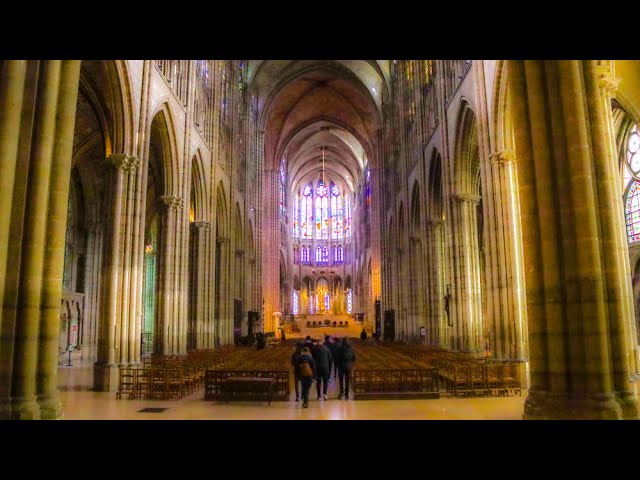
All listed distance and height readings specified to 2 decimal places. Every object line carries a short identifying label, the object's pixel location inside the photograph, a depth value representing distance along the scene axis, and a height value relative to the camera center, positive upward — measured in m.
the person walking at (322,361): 12.34 -0.97
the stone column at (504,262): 15.91 +1.92
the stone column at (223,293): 30.87 +1.96
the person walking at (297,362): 11.59 -0.92
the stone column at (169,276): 21.03 +2.11
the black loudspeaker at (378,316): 45.67 +0.56
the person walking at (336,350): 13.45 -0.76
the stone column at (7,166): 8.48 +2.84
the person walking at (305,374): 11.27 -1.16
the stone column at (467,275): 21.56 +2.01
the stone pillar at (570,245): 8.62 +1.37
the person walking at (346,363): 12.65 -1.05
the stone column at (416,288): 32.38 +2.20
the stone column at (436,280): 26.66 +2.25
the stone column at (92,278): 29.69 +2.93
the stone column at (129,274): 15.57 +1.67
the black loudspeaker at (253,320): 39.82 +0.30
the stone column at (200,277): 26.20 +2.56
